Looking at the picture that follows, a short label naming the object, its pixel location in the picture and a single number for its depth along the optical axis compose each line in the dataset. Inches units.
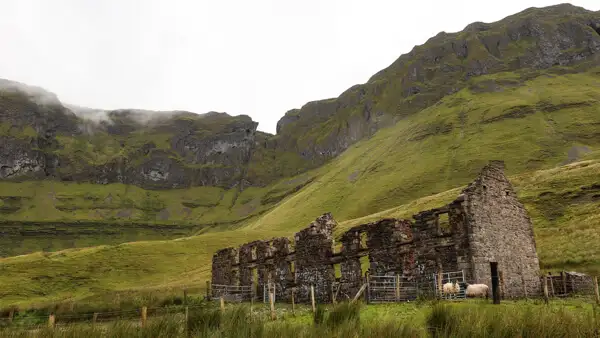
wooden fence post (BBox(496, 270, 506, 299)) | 899.7
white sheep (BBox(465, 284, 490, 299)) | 805.2
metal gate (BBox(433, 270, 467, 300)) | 843.6
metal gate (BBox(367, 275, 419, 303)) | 954.1
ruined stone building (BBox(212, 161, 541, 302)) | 944.9
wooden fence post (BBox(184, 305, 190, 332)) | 423.5
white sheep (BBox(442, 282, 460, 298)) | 841.5
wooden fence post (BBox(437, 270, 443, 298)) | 789.2
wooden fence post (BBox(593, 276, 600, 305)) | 704.0
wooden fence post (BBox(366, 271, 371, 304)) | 909.2
